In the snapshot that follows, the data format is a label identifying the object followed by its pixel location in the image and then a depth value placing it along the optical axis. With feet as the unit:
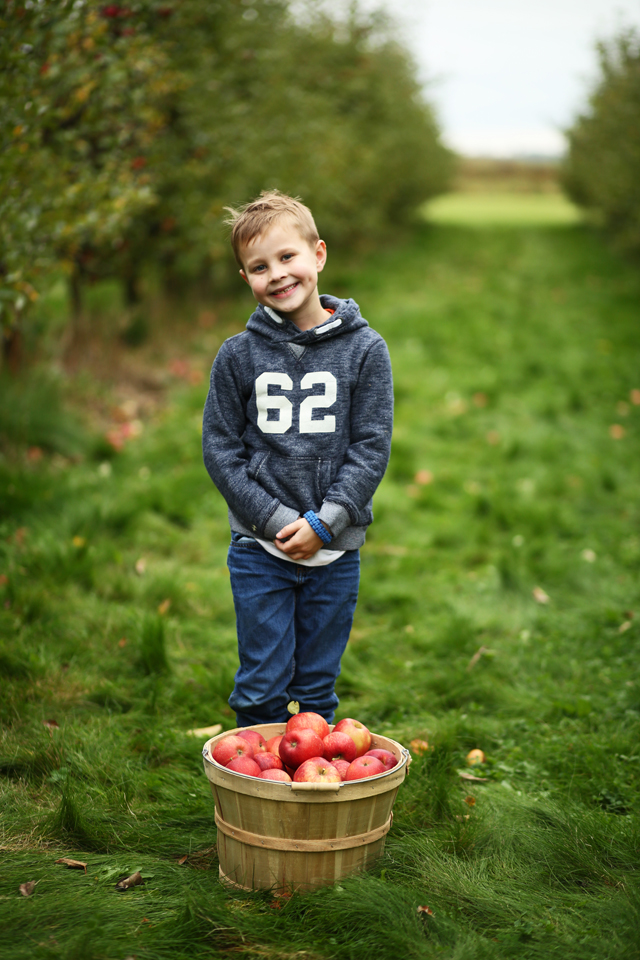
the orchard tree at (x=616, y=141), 39.14
